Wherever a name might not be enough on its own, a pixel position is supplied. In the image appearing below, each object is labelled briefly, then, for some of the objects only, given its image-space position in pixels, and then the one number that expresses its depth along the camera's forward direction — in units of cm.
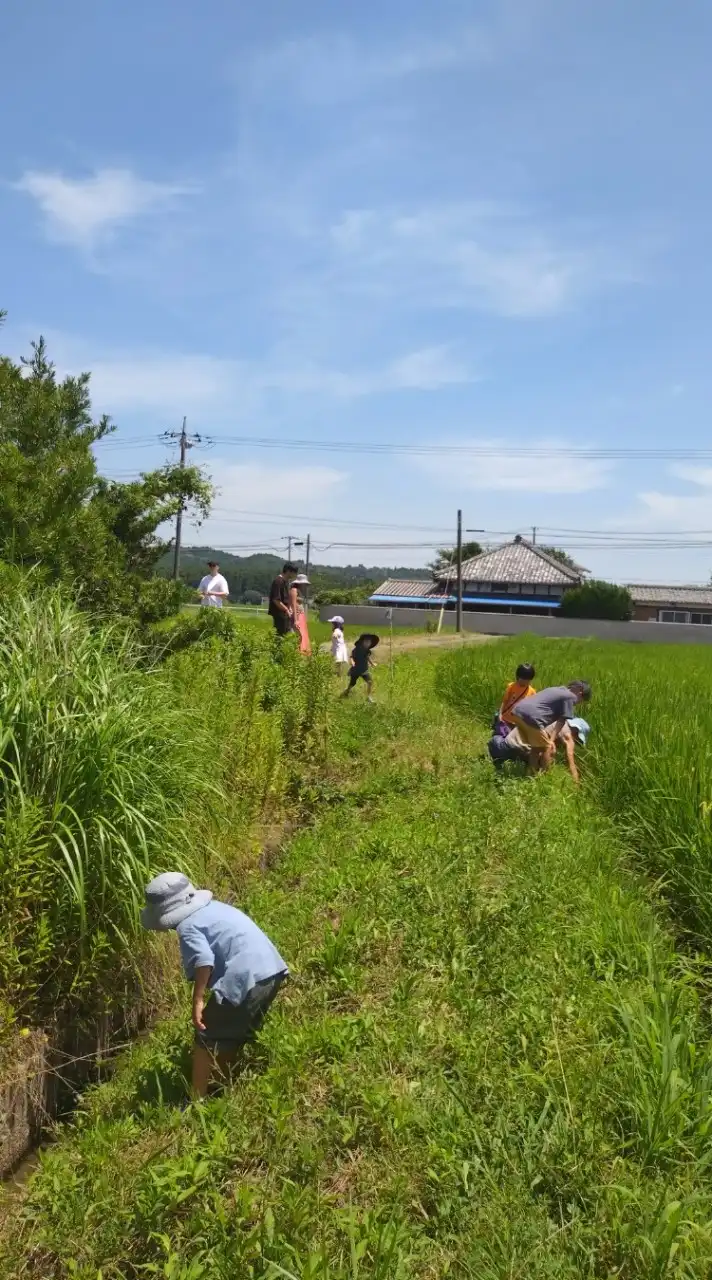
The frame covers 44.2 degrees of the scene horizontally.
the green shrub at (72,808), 360
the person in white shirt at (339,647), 1459
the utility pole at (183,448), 3559
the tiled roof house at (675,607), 5547
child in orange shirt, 825
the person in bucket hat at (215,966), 345
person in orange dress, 1102
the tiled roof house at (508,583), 5447
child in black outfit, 1184
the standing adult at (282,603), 1060
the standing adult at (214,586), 1124
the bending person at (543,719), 773
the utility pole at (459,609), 4042
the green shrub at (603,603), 4753
